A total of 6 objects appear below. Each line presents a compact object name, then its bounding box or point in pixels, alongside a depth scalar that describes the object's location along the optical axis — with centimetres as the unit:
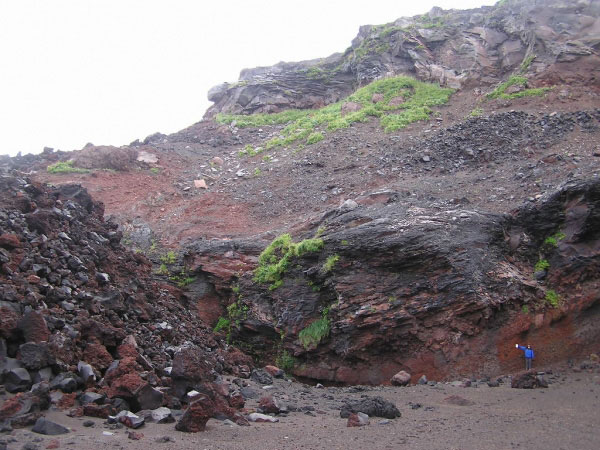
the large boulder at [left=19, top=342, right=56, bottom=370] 635
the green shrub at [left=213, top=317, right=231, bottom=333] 1320
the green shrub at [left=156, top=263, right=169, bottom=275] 1421
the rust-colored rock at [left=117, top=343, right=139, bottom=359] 779
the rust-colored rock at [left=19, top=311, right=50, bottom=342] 669
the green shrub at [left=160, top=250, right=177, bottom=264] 1466
